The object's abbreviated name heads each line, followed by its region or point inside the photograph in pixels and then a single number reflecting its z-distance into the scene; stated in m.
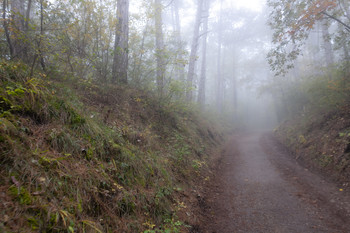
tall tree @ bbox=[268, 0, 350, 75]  7.85
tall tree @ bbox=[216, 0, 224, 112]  26.72
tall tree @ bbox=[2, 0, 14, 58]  5.02
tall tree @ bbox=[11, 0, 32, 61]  4.88
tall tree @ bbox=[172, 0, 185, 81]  22.23
